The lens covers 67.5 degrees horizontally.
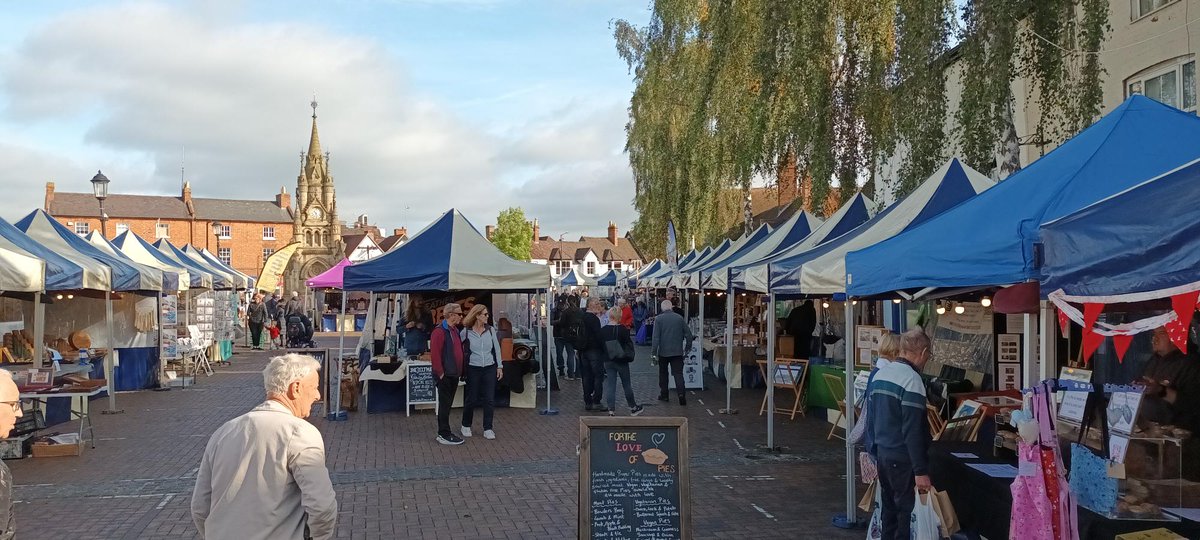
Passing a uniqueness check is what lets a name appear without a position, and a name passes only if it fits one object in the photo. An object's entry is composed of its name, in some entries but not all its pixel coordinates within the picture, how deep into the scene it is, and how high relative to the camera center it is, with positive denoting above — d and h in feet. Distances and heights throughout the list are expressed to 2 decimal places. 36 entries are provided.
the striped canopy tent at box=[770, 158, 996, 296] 26.45 +2.44
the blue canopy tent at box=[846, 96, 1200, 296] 16.26 +2.09
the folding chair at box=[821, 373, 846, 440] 35.81 -3.45
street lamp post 65.87 +8.50
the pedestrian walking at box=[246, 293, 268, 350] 96.07 -1.87
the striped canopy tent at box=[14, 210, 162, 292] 42.96 +2.41
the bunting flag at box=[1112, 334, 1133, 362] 13.32 -0.56
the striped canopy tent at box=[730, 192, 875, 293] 35.50 +2.84
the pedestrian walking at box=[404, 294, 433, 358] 47.47 -1.84
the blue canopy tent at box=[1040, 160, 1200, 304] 10.83 +0.81
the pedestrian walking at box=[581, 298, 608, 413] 44.89 -2.99
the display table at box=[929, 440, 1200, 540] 15.33 -3.82
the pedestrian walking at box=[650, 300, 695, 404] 45.50 -1.84
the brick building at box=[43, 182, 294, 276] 293.23 +26.93
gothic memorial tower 215.92 +18.45
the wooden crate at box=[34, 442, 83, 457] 33.19 -5.54
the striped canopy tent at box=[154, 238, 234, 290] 73.82 +3.19
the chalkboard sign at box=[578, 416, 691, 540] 17.72 -3.54
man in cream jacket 11.71 -2.34
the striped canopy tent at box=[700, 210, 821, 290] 47.01 +3.37
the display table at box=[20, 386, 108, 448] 33.50 -3.88
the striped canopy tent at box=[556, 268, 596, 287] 131.64 +3.47
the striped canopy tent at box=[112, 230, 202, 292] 64.39 +3.39
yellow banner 121.08 +4.47
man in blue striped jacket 17.57 -2.44
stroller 93.04 -3.17
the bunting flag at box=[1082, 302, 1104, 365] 13.21 -0.36
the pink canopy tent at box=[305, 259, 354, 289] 71.61 +1.76
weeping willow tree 32.48 +10.25
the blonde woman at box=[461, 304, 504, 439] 35.63 -2.29
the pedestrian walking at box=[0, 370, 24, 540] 11.24 -1.69
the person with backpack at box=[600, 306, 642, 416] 43.65 -2.48
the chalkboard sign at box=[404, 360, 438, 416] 44.57 -4.09
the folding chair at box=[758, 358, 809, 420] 42.86 -3.49
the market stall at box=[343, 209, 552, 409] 42.70 +1.56
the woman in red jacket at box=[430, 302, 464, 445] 35.22 -2.16
